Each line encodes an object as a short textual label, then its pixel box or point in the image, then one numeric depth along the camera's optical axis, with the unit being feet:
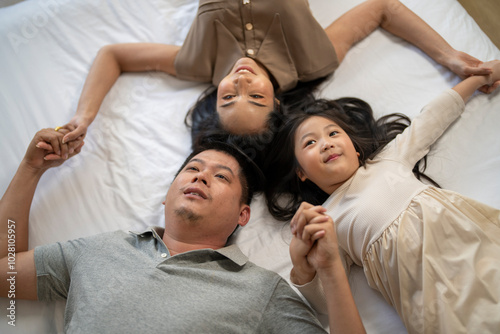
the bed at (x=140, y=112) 4.18
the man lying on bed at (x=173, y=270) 3.07
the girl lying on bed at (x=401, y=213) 3.16
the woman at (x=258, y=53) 4.63
